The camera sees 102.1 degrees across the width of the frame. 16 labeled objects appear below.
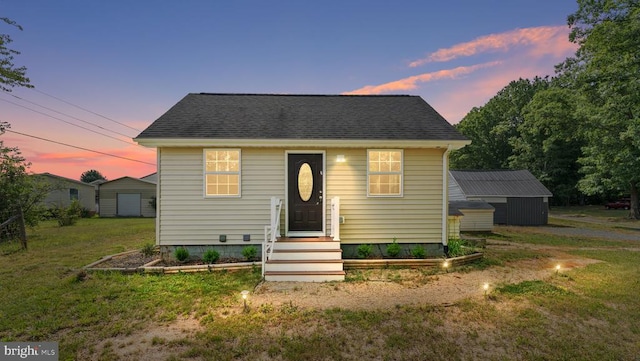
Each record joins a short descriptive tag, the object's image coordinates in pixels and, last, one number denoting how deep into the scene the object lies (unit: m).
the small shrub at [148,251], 7.44
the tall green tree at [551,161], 30.28
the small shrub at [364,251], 6.99
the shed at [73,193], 21.78
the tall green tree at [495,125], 36.03
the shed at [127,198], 22.31
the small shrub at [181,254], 6.80
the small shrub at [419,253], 6.95
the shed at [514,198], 17.00
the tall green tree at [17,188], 10.03
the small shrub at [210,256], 6.70
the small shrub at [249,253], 6.84
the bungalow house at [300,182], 7.02
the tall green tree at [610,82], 13.01
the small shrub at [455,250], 7.37
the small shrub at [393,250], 7.05
